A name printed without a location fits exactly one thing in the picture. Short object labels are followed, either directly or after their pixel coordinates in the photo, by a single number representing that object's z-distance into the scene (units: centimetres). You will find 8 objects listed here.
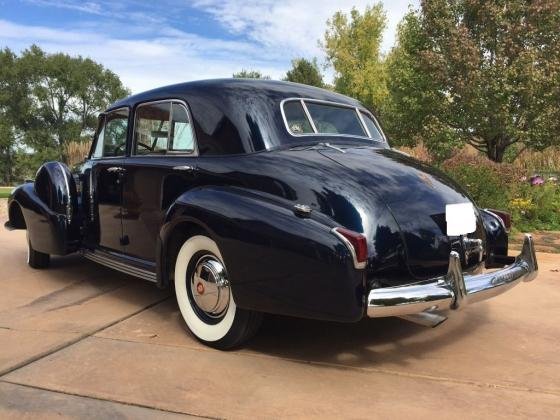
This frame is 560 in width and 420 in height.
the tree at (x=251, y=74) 4461
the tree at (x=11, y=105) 5209
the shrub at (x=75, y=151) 1662
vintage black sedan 275
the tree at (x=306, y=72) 3766
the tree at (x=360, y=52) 2603
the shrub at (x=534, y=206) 808
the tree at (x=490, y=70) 1508
